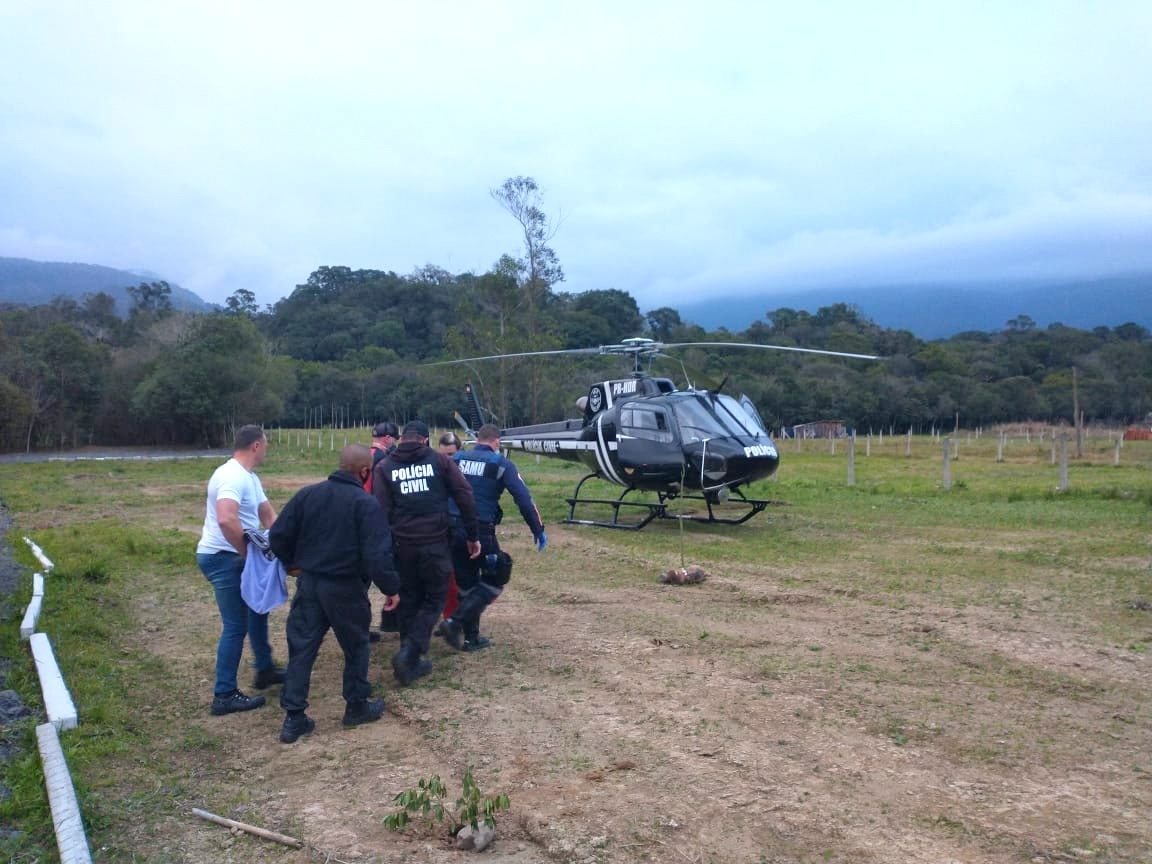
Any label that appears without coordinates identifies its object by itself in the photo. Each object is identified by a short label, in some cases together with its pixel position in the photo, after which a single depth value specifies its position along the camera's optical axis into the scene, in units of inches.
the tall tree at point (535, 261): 1472.7
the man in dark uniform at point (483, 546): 251.8
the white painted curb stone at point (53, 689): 191.3
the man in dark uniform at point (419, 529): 229.8
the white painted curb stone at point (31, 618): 263.2
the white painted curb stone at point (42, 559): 376.8
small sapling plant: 145.7
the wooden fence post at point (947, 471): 679.1
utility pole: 1075.9
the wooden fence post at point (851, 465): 720.3
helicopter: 460.4
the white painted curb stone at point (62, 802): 137.1
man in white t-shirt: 208.2
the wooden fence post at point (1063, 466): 635.5
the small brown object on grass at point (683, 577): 342.0
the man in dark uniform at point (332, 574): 194.7
